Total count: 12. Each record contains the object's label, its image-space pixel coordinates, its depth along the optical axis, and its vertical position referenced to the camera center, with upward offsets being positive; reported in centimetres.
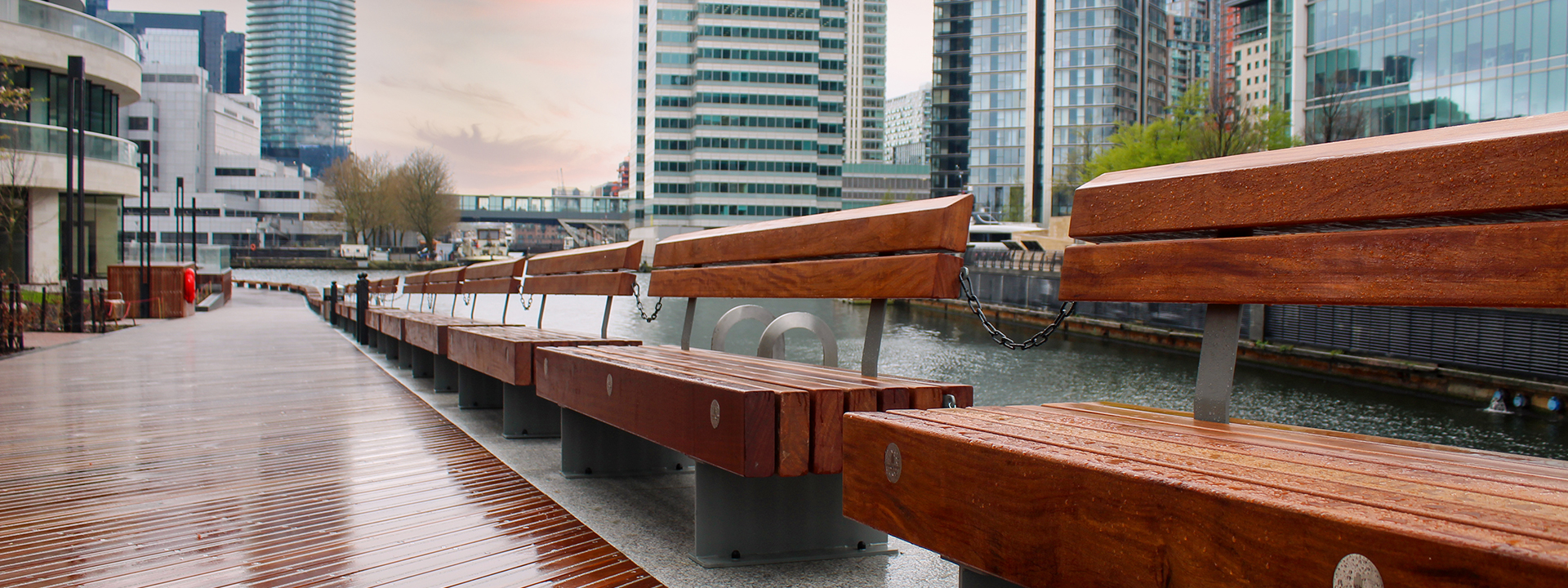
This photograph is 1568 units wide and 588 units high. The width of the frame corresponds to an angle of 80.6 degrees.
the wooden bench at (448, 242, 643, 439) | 376 -36
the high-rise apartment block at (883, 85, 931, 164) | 17875 +2511
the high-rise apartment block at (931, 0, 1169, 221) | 8812 +1793
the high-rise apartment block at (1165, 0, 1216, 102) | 13738 +3789
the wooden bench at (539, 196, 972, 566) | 188 -29
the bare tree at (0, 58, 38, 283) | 1638 +159
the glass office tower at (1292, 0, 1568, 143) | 3341 +848
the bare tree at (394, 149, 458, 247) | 7419 +557
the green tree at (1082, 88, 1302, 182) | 3547 +607
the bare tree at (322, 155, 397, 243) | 7275 +525
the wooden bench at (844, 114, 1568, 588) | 81 -21
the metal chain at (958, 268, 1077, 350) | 214 -12
